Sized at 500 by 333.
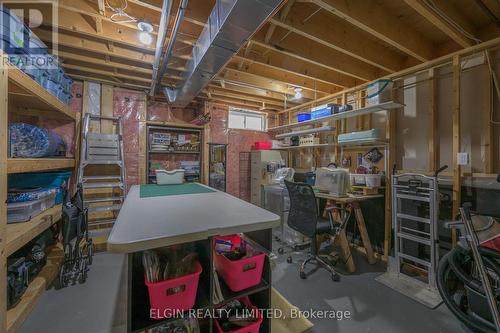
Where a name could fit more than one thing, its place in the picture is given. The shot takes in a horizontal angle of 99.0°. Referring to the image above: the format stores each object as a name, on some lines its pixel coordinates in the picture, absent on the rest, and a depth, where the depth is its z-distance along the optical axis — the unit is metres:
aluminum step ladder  3.06
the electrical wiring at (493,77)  2.01
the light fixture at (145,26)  1.83
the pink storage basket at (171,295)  0.95
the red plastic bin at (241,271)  1.13
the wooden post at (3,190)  1.42
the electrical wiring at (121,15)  1.81
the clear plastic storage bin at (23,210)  2.00
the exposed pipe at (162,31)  1.46
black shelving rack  3.69
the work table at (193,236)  0.91
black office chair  2.32
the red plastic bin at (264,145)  4.39
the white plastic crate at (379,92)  2.48
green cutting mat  2.18
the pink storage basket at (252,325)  1.13
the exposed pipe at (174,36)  1.45
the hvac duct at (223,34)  1.39
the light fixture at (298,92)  3.61
